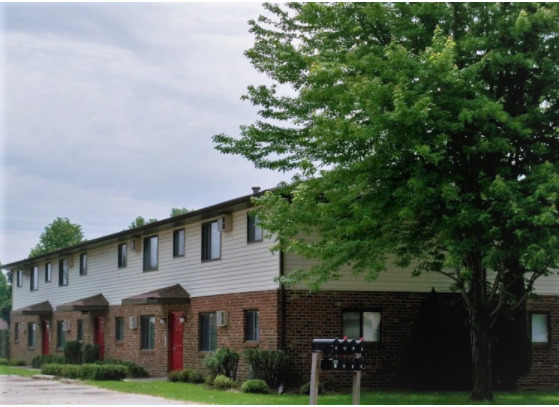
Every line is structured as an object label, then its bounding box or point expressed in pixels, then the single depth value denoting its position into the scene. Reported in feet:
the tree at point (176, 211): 301.94
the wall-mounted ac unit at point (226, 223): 94.84
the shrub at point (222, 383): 84.43
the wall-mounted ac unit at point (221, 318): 93.81
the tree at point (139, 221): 290.35
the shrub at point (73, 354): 130.52
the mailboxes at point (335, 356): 54.29
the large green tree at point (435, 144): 63.41
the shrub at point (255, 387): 79.51
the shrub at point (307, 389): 78.96
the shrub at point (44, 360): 136.76
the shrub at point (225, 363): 88.53
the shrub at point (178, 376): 95.91
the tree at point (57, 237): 282.97
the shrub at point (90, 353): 123.95
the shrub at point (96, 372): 101.14
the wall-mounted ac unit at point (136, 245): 119.71
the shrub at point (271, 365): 81.56
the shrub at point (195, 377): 94.27
